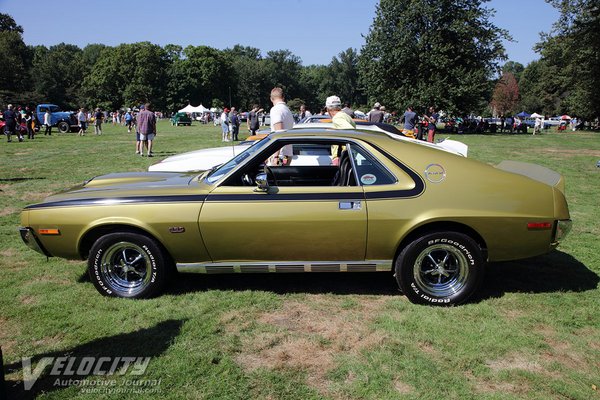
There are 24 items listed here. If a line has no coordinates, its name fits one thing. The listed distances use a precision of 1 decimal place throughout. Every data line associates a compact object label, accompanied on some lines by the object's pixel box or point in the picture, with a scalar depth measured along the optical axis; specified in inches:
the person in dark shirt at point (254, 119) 780.0
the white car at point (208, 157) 272.7
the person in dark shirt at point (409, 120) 698.8
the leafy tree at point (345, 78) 4313.5
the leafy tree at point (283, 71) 4244.6
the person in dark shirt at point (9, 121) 836.0
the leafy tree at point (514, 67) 6203.7
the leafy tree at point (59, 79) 3282.5
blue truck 1181.7
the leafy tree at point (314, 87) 4470.7
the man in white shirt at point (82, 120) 1119.6
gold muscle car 152.1
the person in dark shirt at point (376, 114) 668.1
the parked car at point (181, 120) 1911.3
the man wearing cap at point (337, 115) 221.5
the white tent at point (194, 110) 2451.2
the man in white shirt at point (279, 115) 247.8
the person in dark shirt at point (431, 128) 753.0
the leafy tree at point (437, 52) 1333.7
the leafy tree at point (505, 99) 3186.5
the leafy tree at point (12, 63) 2780.5
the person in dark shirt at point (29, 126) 924.0
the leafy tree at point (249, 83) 4025.6
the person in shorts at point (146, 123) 576.7
